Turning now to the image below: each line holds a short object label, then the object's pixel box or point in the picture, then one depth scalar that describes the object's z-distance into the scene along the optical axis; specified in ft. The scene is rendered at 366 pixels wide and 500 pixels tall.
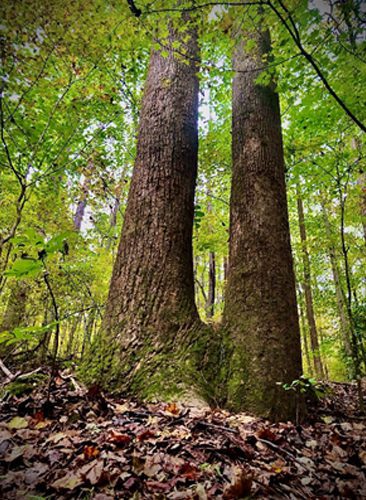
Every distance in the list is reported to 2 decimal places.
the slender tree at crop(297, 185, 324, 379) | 30.91
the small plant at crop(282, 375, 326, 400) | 7.20
